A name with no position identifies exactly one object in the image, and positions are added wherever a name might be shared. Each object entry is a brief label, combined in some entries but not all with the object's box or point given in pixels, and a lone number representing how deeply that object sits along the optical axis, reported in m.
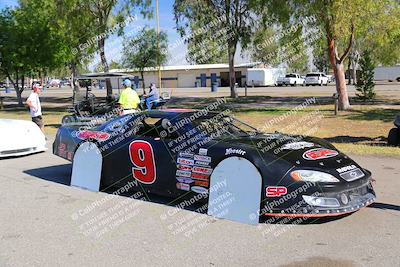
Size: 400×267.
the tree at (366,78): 26.64
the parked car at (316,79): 57.87
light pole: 34.22
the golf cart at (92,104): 15.35
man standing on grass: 12.45
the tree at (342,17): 18.05
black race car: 5.18
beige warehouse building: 72.06
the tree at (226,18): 31.83
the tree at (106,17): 29.91
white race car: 10.35
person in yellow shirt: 12.64
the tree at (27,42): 28.94
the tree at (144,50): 38.97
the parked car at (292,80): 60.16
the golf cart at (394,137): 11.34
